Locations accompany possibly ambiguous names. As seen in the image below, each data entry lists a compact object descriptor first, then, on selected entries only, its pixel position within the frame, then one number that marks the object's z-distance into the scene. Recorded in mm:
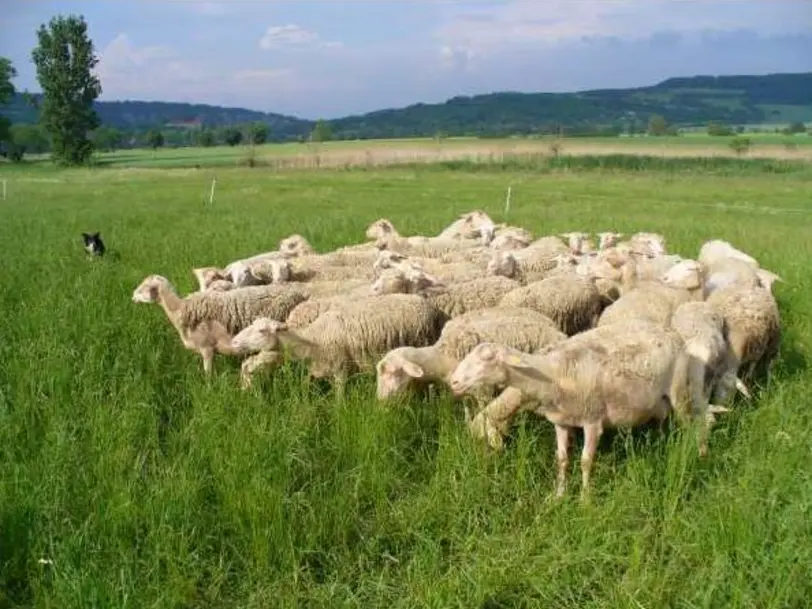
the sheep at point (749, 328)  7730
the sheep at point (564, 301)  8898
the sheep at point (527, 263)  10578
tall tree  85062
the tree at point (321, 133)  111981
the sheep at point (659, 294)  8094
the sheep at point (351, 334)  7523
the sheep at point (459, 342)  6715
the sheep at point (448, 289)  9094
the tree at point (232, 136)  138125
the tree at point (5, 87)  95356
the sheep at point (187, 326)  8695
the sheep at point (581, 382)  5887
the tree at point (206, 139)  146500
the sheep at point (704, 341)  6508
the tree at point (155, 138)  148750
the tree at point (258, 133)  127400
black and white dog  14742
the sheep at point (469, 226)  15812
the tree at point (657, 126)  110750
